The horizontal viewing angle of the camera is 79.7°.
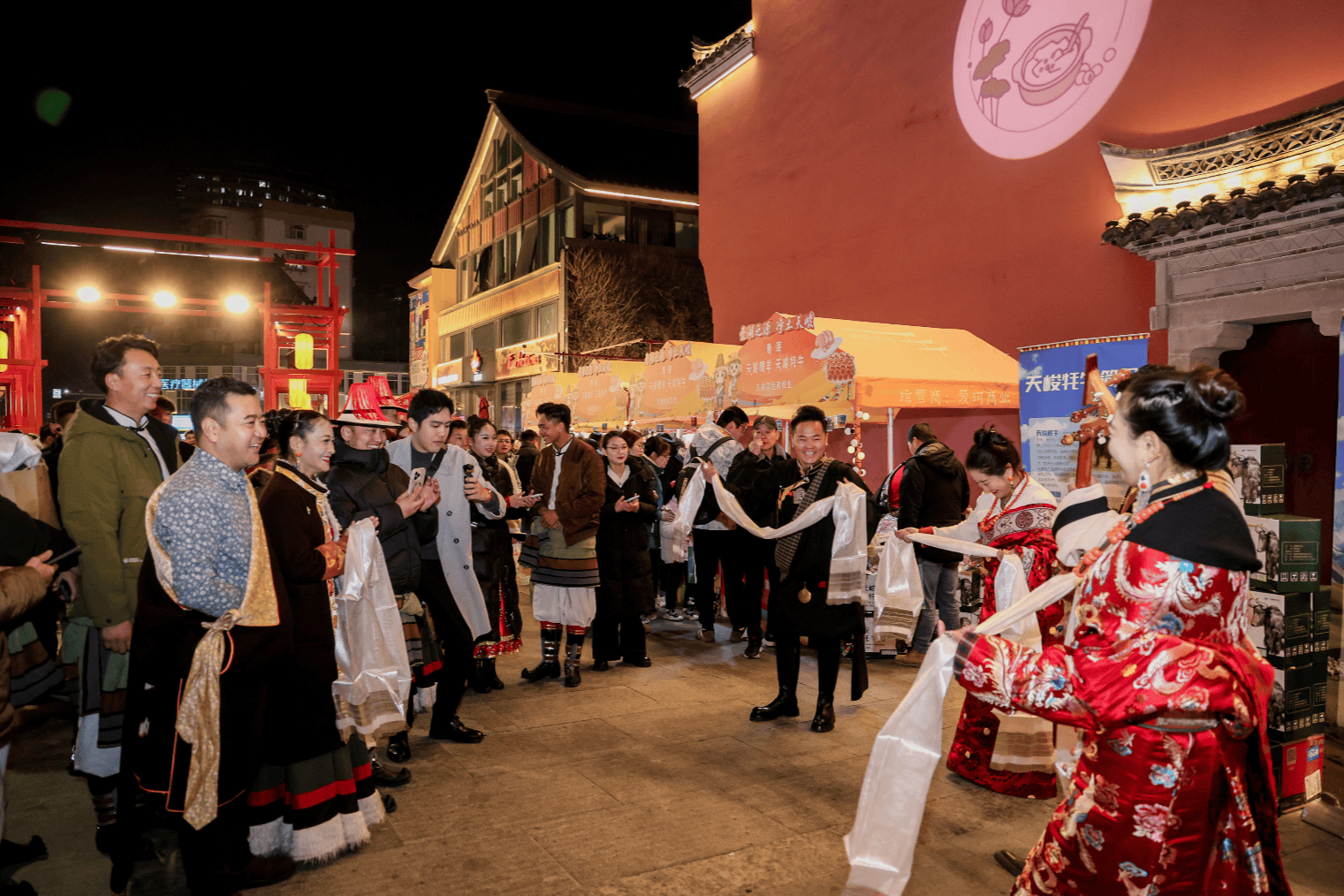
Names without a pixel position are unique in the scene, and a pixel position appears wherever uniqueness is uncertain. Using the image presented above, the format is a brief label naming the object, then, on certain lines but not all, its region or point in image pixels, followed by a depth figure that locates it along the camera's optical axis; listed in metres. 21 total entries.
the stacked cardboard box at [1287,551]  3.84
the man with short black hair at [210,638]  2.76
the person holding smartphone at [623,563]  6.41
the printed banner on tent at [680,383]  9.51
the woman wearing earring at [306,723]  3.14
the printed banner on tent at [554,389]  13.45
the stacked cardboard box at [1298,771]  3.78
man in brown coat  6.04
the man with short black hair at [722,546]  7.36
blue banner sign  6.91
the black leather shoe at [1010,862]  3.23
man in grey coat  4.56
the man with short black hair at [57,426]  6.23
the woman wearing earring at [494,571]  5.41
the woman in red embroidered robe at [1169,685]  1.98
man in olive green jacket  3.29
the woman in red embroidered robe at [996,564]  3.99
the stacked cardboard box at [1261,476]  3.88
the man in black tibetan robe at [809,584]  4.88
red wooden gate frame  12.11
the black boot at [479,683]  5.73
